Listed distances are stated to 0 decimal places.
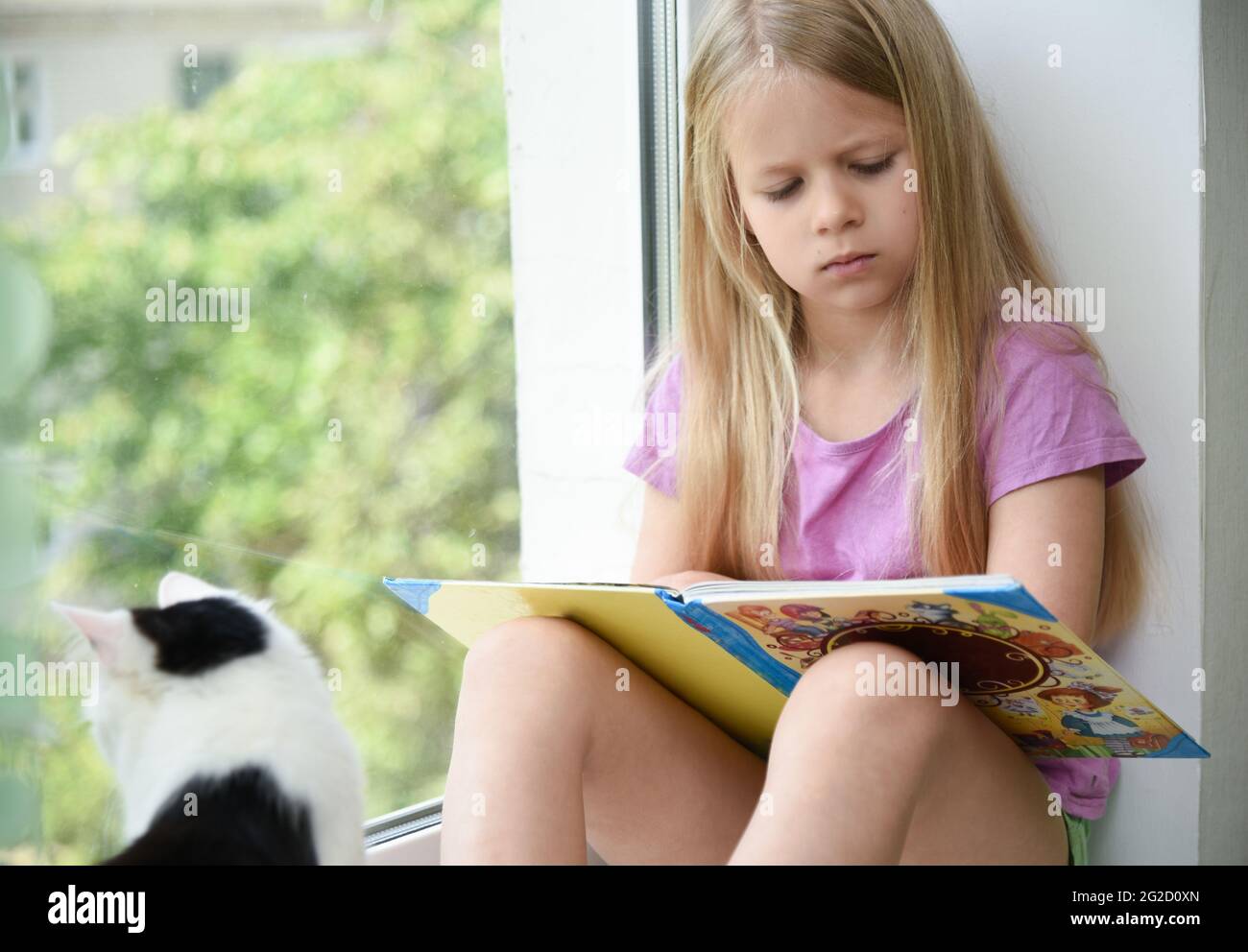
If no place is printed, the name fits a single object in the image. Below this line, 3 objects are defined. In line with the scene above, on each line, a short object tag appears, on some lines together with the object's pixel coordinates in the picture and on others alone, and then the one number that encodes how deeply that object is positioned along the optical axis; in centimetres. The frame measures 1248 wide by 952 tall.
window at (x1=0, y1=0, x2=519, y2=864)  95
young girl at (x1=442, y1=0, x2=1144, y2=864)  76
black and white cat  76
